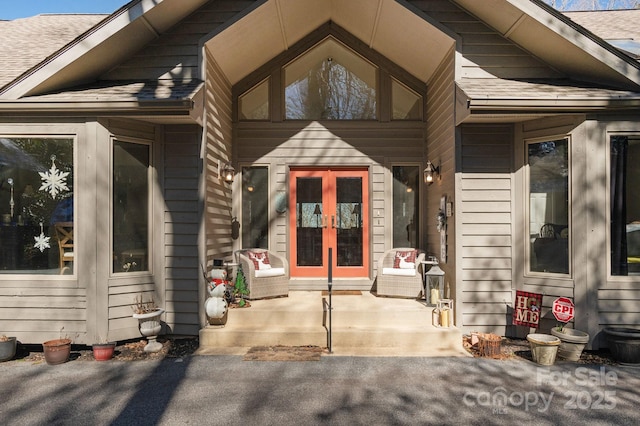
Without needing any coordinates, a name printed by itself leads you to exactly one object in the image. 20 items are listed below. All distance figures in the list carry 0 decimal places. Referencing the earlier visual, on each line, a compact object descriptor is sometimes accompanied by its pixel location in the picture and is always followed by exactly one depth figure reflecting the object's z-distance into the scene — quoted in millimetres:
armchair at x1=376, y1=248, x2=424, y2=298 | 5598
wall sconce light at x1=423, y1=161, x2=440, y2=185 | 5750
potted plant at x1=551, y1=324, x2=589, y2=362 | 4227
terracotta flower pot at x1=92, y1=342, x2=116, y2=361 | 4336
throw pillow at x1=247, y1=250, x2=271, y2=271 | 5754
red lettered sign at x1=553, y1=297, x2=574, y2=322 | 4398
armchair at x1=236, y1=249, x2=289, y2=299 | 5480
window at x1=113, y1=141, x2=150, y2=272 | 4750
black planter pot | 4180
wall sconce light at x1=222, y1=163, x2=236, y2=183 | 5746
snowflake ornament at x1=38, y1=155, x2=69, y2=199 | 4684
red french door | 6535
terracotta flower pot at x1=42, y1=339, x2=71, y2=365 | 4242
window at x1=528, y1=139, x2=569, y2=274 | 4688
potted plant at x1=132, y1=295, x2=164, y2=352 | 4520
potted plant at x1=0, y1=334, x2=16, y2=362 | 4328
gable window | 6590
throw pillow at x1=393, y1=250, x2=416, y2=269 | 5816
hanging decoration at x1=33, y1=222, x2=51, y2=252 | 4672
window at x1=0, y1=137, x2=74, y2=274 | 4680
